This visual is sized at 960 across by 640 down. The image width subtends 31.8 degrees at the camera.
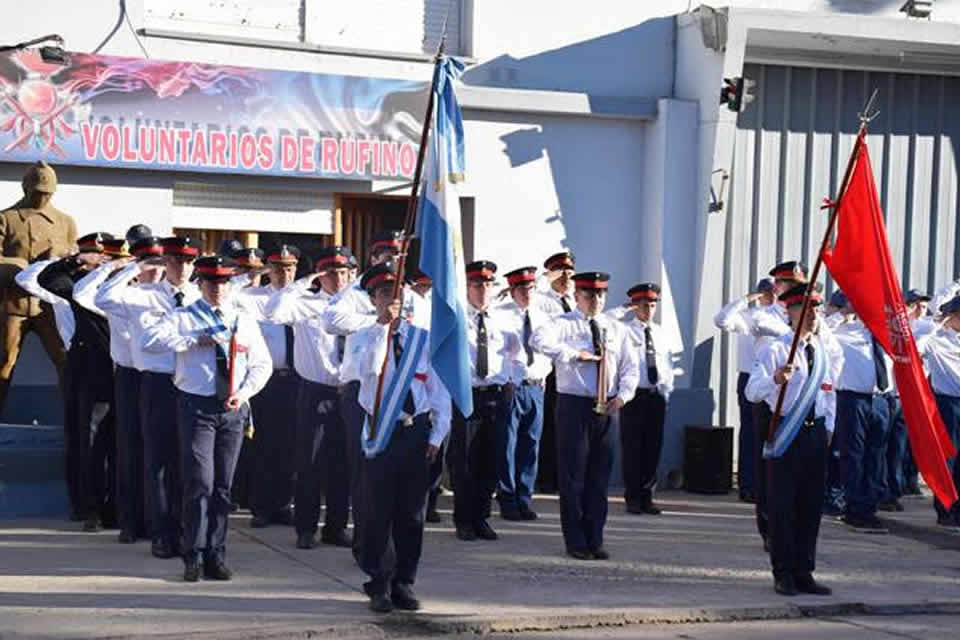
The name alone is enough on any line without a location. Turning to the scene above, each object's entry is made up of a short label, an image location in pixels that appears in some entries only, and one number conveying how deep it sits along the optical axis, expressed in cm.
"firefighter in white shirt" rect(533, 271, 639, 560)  1224
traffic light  1666
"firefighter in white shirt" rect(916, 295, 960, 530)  1493
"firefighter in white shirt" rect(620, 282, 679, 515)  1501
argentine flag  1002
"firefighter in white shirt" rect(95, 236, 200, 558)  1134
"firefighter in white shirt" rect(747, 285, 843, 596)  1115
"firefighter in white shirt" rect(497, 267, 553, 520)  1409
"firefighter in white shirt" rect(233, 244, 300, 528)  1313
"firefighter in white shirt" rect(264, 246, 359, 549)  1224
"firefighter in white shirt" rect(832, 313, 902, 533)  1461
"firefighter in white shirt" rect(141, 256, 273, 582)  1068
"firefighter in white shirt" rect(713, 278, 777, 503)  1562
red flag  1145
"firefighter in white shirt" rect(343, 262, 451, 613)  995
